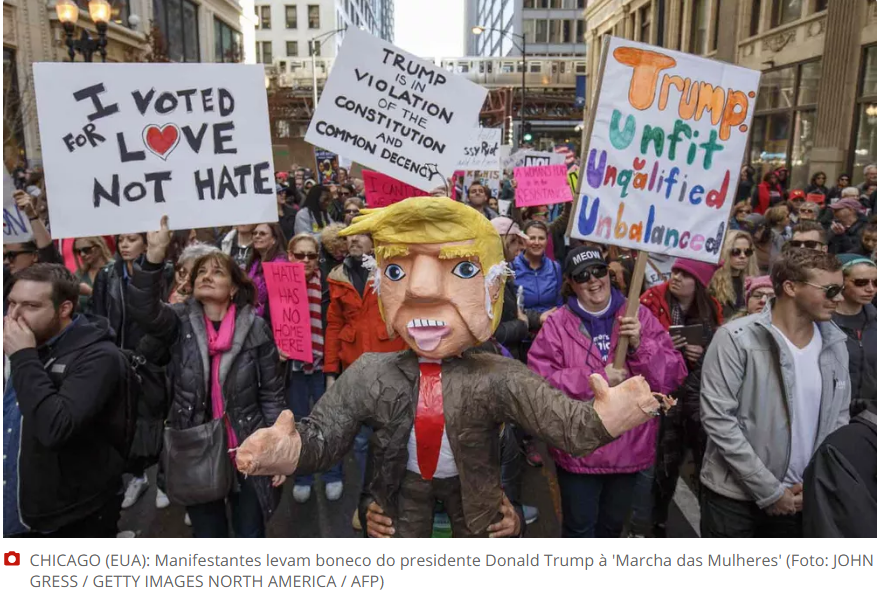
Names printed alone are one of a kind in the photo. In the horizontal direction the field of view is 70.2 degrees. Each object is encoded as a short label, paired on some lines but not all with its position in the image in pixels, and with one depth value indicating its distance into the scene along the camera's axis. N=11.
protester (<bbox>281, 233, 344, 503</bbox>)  4.36
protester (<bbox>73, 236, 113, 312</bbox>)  4.77
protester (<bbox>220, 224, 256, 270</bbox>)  5.06
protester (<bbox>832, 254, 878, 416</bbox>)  3.39
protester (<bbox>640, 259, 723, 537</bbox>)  3.38
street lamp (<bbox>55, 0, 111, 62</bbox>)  9.90
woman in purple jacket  3.08
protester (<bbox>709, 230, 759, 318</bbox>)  4.28
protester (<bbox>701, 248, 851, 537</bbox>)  2.69
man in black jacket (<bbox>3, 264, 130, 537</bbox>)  2.40
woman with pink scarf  3.00
